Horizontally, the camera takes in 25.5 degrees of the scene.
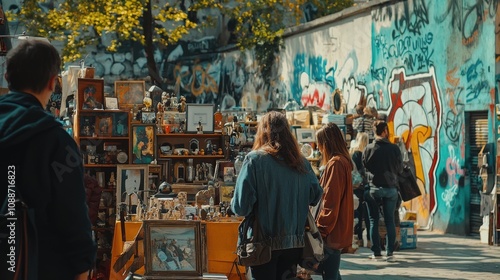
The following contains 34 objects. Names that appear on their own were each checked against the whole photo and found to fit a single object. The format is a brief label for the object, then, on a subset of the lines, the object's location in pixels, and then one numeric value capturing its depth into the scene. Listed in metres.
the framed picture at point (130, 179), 14.41
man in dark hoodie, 4.69
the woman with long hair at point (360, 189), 17.16
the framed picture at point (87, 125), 14.35
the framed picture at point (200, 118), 15.86
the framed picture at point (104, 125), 14.40
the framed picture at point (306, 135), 19.66
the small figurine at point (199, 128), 15.89
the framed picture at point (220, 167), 14.77
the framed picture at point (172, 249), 10.15
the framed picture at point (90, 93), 14.38
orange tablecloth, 11.03
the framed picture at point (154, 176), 14.78
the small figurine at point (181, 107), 16.03
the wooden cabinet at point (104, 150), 14.20
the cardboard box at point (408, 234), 17.45
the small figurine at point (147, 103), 15.31
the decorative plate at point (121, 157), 14.70
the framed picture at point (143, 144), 14.73
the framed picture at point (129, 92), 15.32
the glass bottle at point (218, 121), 16.49
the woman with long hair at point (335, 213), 9.98
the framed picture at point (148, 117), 15.06
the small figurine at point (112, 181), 14.63
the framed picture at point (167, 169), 15.55
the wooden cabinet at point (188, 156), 15.62
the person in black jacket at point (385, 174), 15.28
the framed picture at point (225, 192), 13.22
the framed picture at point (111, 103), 14.85
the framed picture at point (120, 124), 14.57
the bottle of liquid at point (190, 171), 15.69
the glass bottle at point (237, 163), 14.33
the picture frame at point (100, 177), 14.70
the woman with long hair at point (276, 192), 8.41
